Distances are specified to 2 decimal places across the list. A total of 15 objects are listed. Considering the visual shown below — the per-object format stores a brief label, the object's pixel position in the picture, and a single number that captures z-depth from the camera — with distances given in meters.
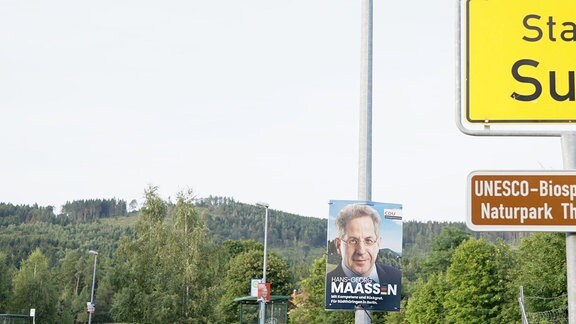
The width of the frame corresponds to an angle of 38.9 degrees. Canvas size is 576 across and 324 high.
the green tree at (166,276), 50.31
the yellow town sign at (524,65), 3.44
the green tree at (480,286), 47.47
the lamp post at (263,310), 35.81
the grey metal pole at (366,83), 7.72
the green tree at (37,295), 77.94
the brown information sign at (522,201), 3.24
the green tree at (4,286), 75.56
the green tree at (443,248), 77.81
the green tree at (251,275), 77.31
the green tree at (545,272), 40.59
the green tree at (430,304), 53.97
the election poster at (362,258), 11.15
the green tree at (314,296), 59.69
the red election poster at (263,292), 36.31
